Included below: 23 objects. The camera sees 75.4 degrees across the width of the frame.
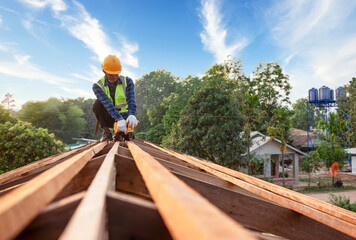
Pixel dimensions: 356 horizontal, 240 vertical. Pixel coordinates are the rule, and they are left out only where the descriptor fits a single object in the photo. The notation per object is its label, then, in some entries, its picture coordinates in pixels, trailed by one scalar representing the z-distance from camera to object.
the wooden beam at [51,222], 0.72
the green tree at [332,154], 19.25
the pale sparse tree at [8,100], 42.88
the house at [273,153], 18.87
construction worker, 4.23
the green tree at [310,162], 18.69
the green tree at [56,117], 41.59
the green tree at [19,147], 8.06
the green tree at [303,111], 56.88
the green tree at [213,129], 13.28
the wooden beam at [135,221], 0.69
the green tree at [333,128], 23.20
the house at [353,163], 21.78
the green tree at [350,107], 26.08
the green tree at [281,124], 16.31
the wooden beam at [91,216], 0.50
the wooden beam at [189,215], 0.44
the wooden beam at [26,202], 0.56
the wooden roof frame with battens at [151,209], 0.53
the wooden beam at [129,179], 1.47
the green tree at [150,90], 35.47
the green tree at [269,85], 26.73
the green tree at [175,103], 23.00
